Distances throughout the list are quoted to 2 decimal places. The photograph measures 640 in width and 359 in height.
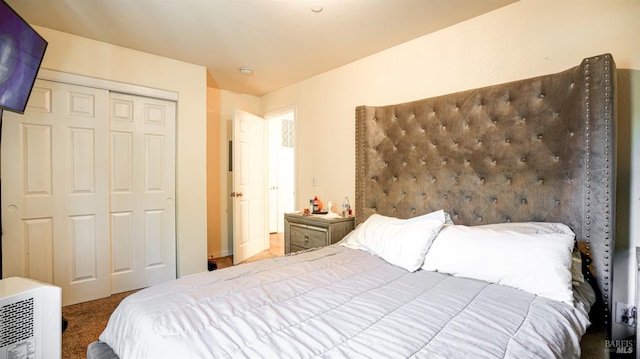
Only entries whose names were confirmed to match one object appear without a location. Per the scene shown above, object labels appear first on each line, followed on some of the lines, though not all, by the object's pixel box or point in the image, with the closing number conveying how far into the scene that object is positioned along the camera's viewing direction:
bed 0.99
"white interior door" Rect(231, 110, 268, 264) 3.79
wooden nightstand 2.74
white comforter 0.92
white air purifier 1.51
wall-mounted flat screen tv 1.65
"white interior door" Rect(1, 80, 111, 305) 2.42
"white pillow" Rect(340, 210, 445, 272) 1.79
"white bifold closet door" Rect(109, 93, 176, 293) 2.95
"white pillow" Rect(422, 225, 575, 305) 1.37
